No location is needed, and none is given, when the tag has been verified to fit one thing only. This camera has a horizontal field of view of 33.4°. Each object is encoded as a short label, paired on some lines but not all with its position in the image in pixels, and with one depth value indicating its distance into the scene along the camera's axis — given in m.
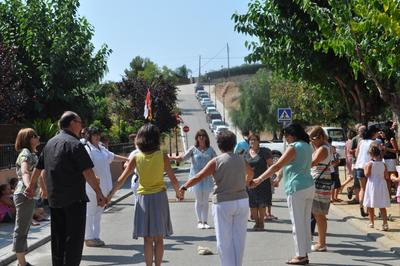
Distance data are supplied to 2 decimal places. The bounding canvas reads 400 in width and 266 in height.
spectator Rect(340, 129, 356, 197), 16.02
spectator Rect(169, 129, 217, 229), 12.56
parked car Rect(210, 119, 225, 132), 75.41
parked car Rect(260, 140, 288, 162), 33.50
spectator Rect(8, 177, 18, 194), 14.53
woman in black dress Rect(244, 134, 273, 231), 12.34
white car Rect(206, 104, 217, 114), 88.99
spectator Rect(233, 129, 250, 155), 13.03
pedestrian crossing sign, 26.09
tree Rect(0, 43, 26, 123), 18.81
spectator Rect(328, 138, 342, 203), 15.42
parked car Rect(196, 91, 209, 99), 117.72
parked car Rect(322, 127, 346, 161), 34.85
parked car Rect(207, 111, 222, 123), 85.15
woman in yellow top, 7.89
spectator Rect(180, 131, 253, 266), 7.81
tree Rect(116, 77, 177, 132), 44.59
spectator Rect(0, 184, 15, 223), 13.32
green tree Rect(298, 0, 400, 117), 11.07
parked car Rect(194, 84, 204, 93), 127.97
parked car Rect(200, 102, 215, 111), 100.56
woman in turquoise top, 8.91
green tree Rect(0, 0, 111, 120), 24.16
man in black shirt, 7.36
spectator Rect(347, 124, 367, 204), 14.42
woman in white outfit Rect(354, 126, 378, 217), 13.06
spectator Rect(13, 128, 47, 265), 8.78
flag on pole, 29.72
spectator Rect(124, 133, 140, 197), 11.23
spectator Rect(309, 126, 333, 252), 9.75
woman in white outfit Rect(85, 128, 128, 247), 10.87
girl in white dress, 11.69
